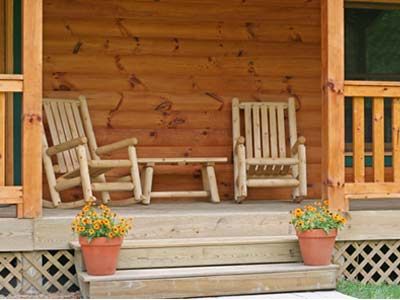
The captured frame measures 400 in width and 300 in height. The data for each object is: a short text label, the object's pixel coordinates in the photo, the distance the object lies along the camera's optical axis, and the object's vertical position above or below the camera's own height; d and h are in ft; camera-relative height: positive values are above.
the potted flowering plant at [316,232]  15.33 -1.67
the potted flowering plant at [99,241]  14.14 -1.70
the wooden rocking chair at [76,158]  17.49 -0.10
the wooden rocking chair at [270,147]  19.63 +0.19
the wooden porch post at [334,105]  16.51 +1.11
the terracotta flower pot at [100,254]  14.14 -1.95
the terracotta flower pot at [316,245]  15.34 -1.95
